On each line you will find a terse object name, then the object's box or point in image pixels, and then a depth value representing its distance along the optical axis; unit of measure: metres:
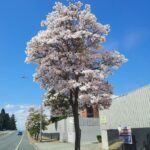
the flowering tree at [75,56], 6.66
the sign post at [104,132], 12.55
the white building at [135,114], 8.97
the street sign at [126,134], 9.15
